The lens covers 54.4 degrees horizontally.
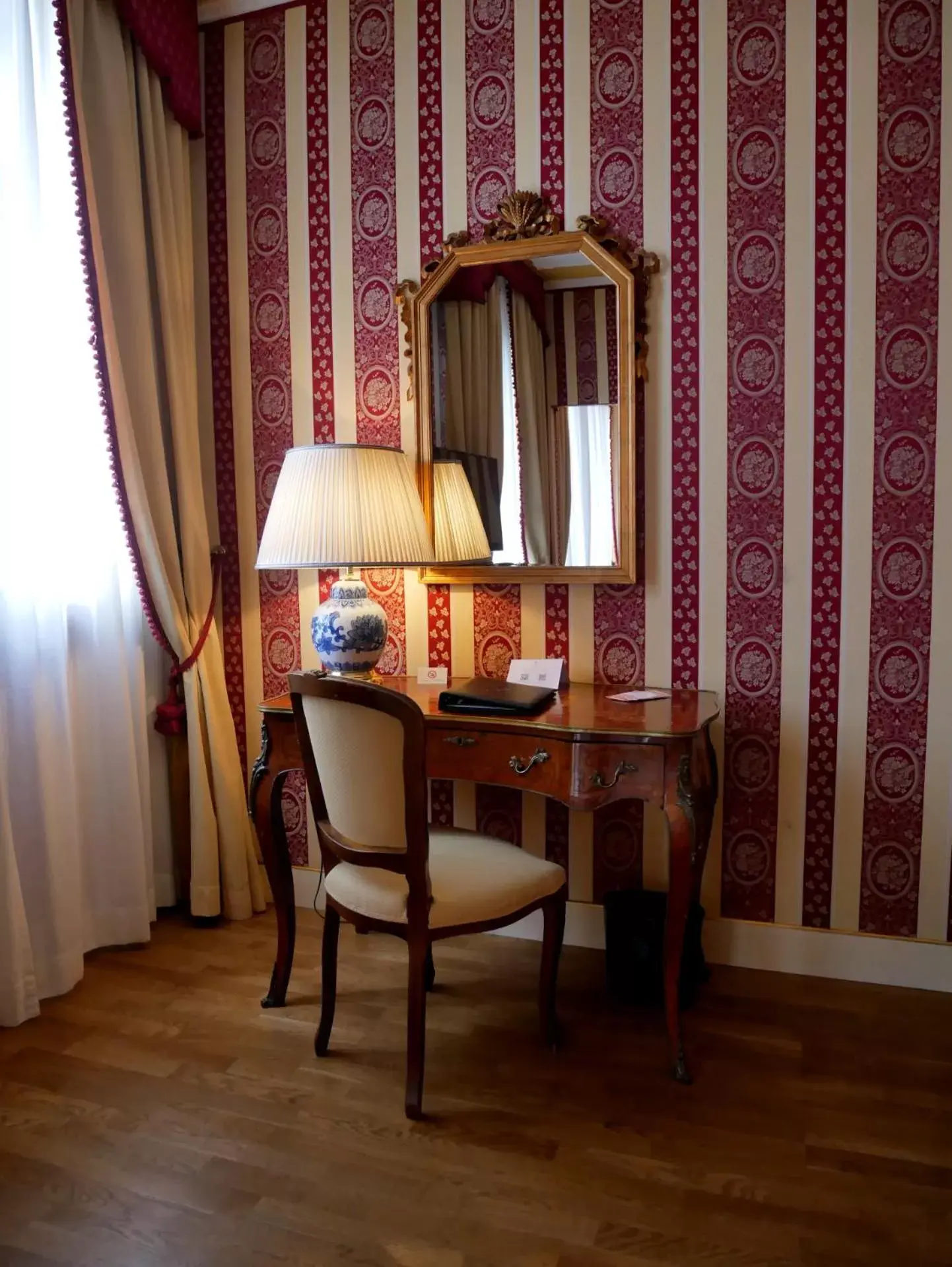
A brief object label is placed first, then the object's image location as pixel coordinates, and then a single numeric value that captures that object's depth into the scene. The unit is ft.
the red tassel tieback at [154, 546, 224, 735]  9.21
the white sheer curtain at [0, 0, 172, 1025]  7.64
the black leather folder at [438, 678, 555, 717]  7.25
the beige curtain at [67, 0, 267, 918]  8.34
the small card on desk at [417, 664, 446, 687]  8.77
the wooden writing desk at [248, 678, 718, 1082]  6.75
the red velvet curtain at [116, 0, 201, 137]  8.48
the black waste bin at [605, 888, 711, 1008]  7.77
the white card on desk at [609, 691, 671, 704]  7.75
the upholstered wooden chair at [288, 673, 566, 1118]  6.03
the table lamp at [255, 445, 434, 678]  7.86
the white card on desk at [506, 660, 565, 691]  8.29
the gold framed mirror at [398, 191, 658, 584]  8.32
